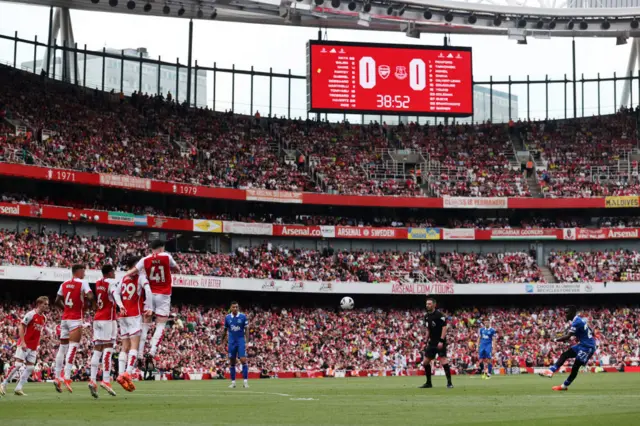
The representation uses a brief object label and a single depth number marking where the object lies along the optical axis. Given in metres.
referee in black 23.59
